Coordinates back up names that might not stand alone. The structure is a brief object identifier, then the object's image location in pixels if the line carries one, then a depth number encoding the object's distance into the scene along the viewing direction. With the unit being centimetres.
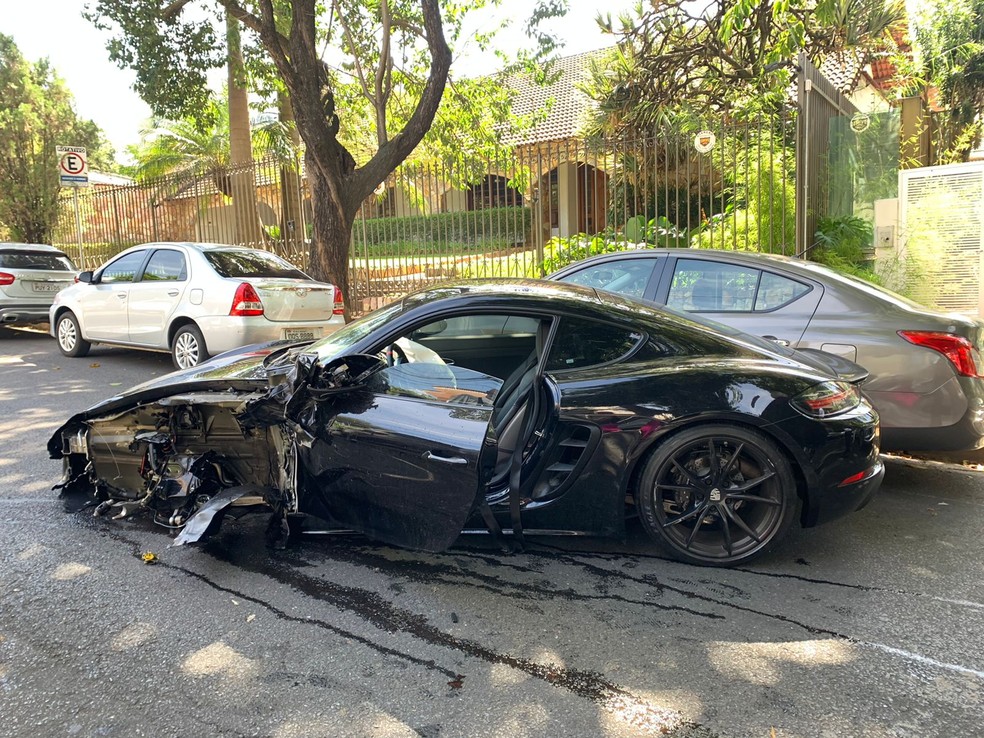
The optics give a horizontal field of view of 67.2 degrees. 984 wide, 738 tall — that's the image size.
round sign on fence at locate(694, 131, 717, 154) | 984
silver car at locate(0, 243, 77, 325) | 1197
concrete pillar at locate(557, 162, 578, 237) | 1889
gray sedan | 442
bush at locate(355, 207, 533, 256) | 1219
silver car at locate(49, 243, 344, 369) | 812
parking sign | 1347
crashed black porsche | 342
